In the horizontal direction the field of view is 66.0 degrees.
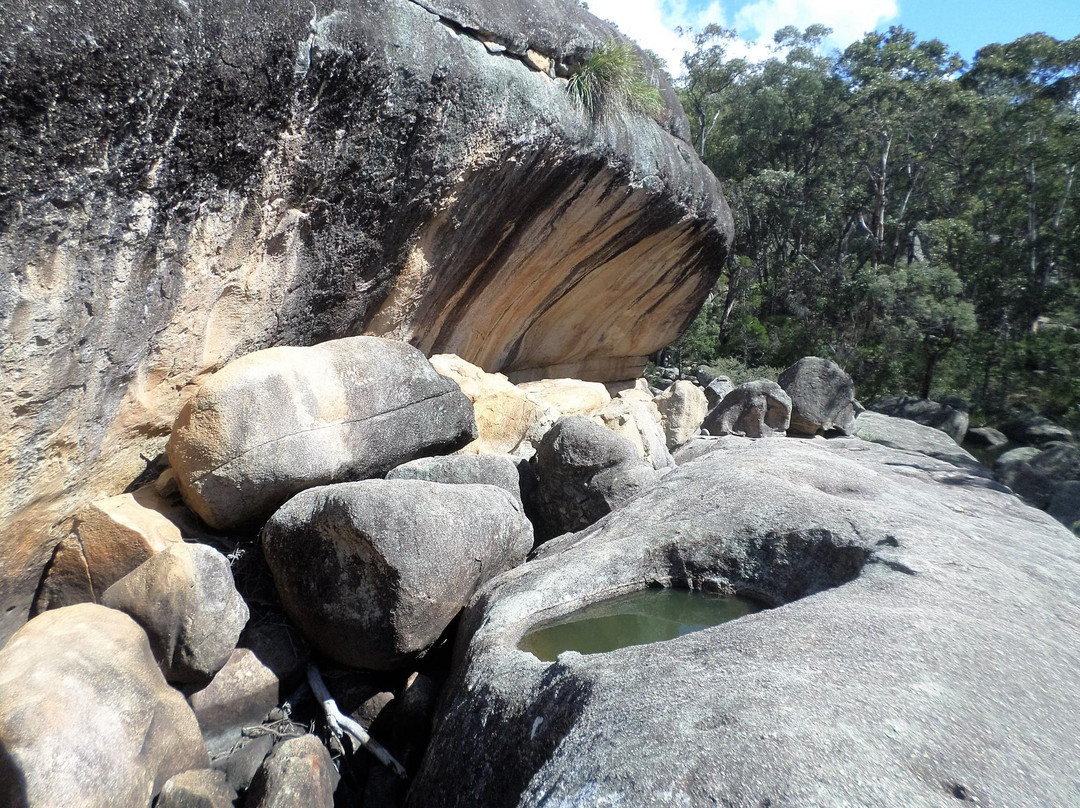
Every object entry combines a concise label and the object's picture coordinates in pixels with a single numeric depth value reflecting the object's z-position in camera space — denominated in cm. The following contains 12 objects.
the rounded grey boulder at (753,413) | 1123
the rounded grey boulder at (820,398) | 1252
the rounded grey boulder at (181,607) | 484
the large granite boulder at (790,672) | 274
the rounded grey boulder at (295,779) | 420
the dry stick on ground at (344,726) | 484
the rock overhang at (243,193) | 436
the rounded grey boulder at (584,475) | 659
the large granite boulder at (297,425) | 538
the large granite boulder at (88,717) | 388
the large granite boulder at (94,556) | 524
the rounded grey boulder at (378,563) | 501
